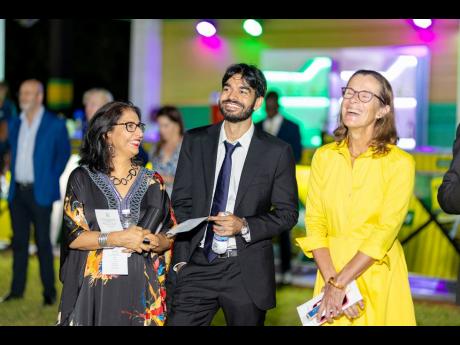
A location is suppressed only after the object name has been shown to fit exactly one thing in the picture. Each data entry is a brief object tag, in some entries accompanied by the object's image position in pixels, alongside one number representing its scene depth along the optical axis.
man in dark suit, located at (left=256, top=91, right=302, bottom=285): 10.20
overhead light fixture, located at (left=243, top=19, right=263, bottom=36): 13.95
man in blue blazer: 8.37
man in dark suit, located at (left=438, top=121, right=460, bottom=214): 4.16
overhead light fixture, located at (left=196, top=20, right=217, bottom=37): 13.89
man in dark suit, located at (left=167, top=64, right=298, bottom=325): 4.76
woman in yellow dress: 4.29
